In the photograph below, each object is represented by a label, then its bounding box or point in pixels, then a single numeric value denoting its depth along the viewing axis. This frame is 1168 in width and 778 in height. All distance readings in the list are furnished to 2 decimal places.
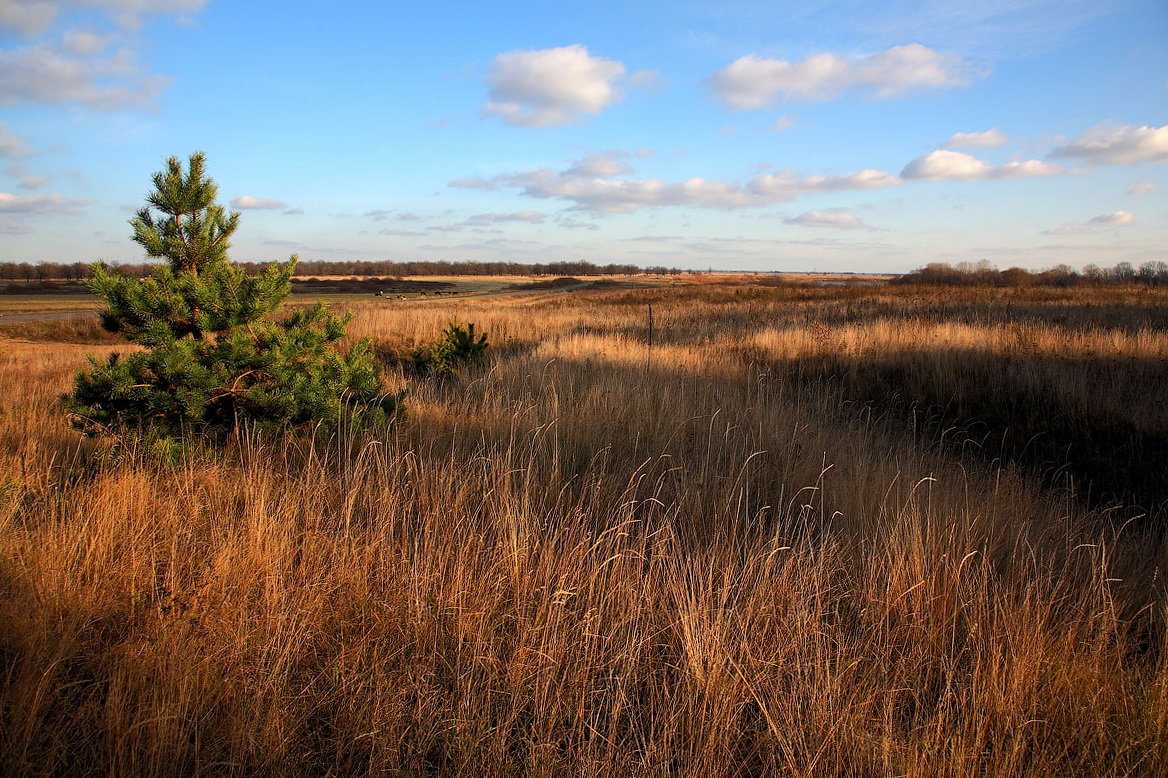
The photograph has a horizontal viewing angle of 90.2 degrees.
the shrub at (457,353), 8.46
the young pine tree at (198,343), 3.48
